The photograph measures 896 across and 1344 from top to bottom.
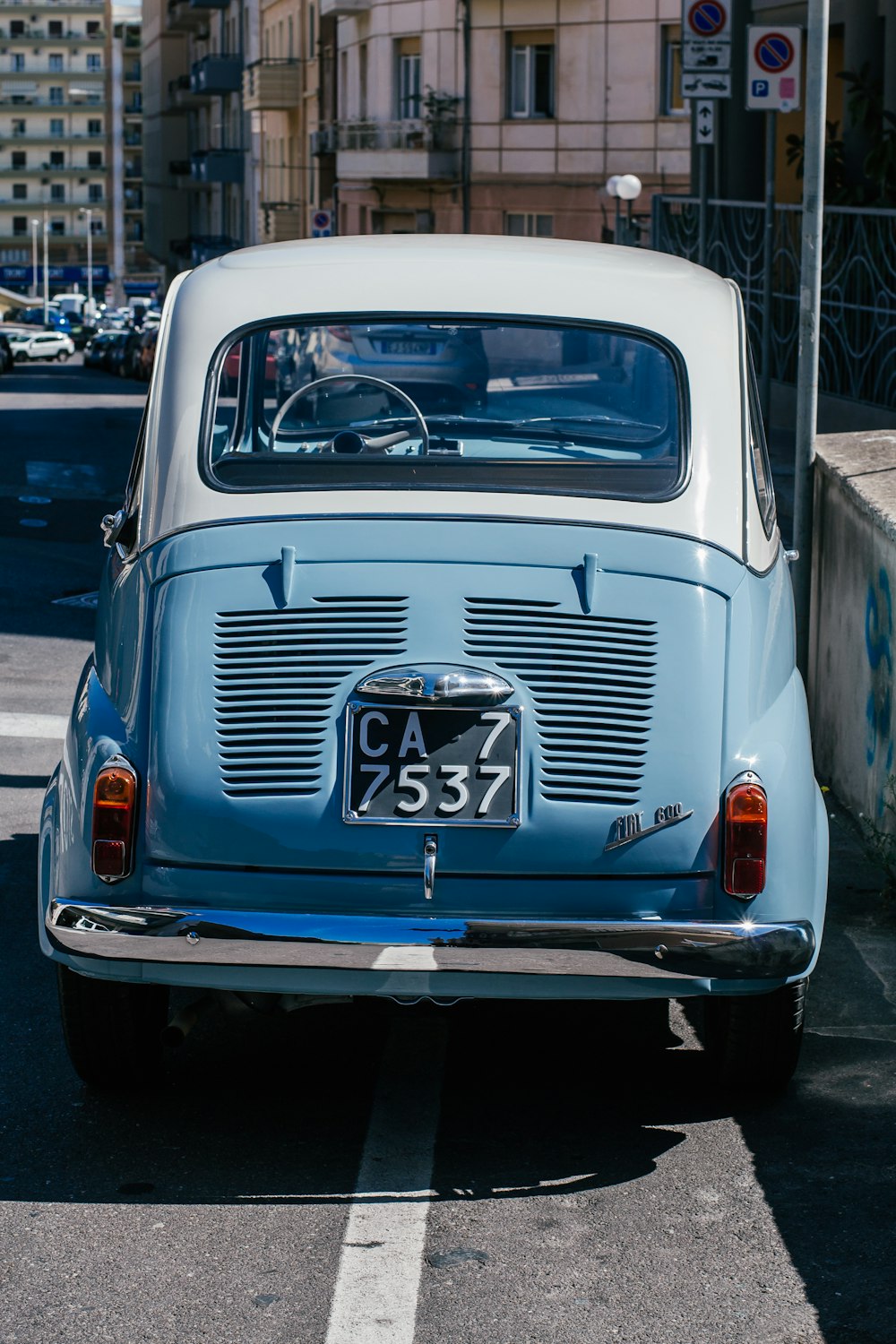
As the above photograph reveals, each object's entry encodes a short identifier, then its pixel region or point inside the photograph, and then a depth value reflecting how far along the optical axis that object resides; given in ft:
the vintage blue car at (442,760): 14.58
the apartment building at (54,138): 508.53
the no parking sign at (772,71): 40.86
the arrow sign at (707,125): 57.41
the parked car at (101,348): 221.23
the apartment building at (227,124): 200.54
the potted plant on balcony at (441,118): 146.72
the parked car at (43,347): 275.39
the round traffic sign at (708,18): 53.98
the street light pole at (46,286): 454.81
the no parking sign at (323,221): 144.15
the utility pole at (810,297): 27.94
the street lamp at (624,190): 91.97
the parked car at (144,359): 184.44
